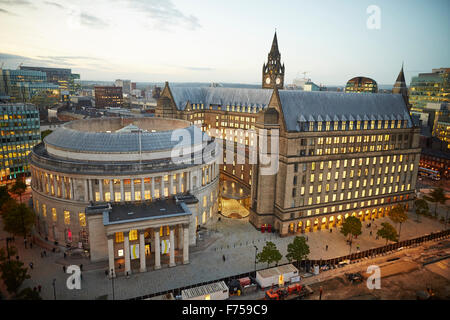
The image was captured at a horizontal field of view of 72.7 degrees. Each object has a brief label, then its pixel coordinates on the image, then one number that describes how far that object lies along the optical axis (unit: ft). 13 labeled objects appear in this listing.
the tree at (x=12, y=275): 172.96
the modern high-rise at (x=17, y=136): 386.32
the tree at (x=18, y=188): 312.71
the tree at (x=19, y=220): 236.84
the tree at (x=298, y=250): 222.89
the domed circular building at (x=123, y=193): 224.12
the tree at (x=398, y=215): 283.38
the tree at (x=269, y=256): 215.31
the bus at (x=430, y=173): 472.03
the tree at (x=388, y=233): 255.91
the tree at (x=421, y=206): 314.63
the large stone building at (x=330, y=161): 274.77
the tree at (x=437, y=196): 333.01
